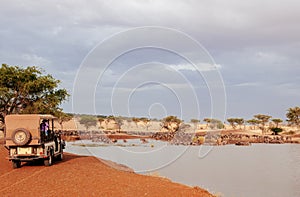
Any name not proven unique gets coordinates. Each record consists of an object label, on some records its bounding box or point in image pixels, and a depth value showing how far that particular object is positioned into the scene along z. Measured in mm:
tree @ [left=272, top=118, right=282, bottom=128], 115006
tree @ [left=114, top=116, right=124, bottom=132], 143500
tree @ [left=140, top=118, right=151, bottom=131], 133000
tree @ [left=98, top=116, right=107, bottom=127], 135775
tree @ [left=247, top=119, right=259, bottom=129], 120275
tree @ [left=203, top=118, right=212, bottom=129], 131425
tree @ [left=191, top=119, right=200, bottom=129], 131750
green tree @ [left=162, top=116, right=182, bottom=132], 106938
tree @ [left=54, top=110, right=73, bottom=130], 38938
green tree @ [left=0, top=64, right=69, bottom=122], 39250
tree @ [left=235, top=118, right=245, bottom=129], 125250
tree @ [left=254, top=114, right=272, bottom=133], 113269
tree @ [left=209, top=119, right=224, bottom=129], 138875
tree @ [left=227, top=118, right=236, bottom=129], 124612
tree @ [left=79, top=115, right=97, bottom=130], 139225
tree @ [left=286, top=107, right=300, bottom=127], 99562
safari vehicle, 20562
